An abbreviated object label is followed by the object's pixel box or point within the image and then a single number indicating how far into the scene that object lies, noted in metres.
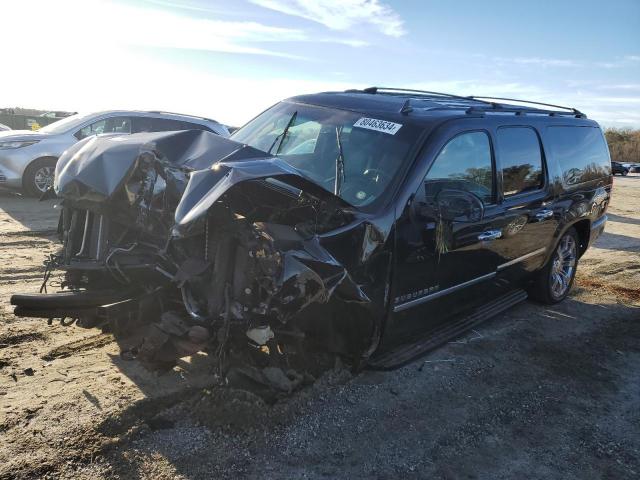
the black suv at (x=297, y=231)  2.93
